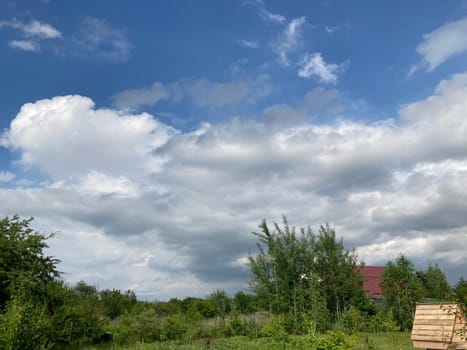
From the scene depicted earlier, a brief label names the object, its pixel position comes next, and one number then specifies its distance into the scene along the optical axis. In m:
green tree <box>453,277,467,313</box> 6.15
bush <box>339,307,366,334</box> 23.36
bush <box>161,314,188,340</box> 22.50
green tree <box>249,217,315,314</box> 28.53
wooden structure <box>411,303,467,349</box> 13.70
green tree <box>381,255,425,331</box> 25.88
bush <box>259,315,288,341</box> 17.92
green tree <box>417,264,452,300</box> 28.76
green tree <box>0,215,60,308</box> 16.98
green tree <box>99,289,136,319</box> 39.59
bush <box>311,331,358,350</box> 12.46
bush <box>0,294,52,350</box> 10.67
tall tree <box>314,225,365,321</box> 29.12
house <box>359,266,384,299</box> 41.97
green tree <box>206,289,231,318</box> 28.06
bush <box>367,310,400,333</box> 24.50
